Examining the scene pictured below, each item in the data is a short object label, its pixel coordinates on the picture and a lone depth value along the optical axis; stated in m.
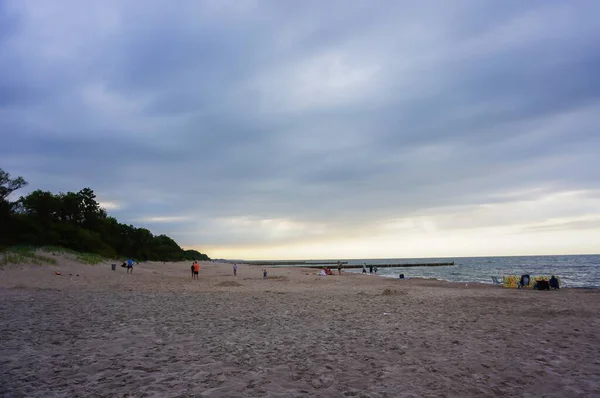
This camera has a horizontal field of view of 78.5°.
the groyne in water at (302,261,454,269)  142.93
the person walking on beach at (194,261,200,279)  40.84
